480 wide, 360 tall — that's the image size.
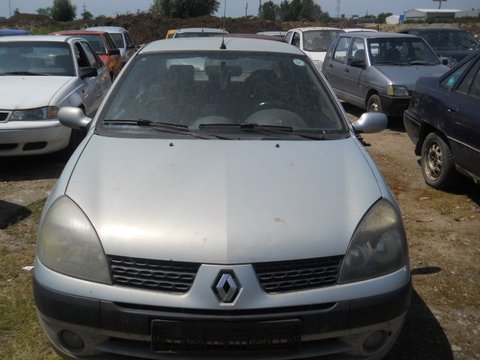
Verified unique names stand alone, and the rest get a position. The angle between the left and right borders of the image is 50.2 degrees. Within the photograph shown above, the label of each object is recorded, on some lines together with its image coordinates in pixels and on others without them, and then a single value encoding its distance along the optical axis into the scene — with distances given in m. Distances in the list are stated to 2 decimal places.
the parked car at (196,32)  12.43
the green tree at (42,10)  79.04
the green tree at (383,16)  104.97
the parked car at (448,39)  13.65
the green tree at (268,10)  68.12
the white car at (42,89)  5.88
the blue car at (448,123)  4.88
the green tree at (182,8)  45.81
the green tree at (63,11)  57.16
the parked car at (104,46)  12.24
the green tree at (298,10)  71.60
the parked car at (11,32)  13.10
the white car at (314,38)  13.86
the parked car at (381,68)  8.75
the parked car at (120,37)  16.48
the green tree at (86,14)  64.90
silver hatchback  2.11
